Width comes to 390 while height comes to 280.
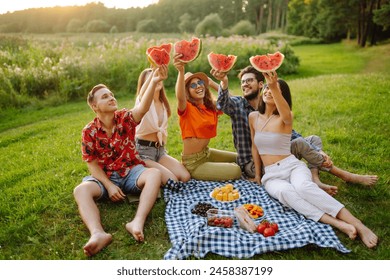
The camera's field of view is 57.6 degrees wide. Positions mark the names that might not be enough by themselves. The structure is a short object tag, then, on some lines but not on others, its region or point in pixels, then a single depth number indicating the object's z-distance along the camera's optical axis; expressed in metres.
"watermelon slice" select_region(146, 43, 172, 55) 4.38
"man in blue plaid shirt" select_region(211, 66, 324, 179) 4.58
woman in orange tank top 4.76
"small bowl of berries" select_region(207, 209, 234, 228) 3.70
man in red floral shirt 3.94
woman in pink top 4.77
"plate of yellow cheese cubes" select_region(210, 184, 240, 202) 4.34
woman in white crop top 3.63
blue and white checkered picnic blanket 3.36
